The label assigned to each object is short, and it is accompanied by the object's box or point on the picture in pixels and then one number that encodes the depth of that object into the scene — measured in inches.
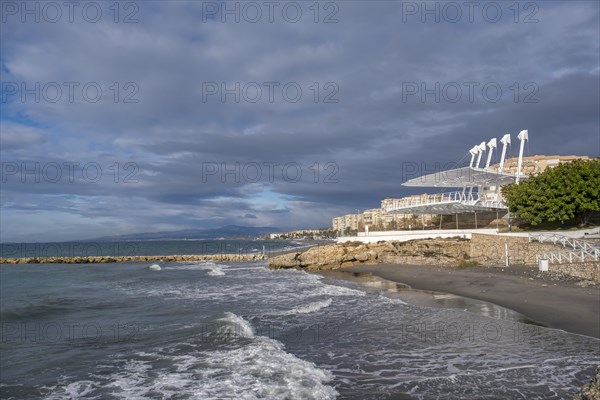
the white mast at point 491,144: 2100.1
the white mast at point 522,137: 1912.6
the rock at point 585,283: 727.1
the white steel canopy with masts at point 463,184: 1764.4
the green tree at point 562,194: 1390.3
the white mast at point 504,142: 2015.0
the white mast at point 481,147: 2123.5
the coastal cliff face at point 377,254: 1455.5
